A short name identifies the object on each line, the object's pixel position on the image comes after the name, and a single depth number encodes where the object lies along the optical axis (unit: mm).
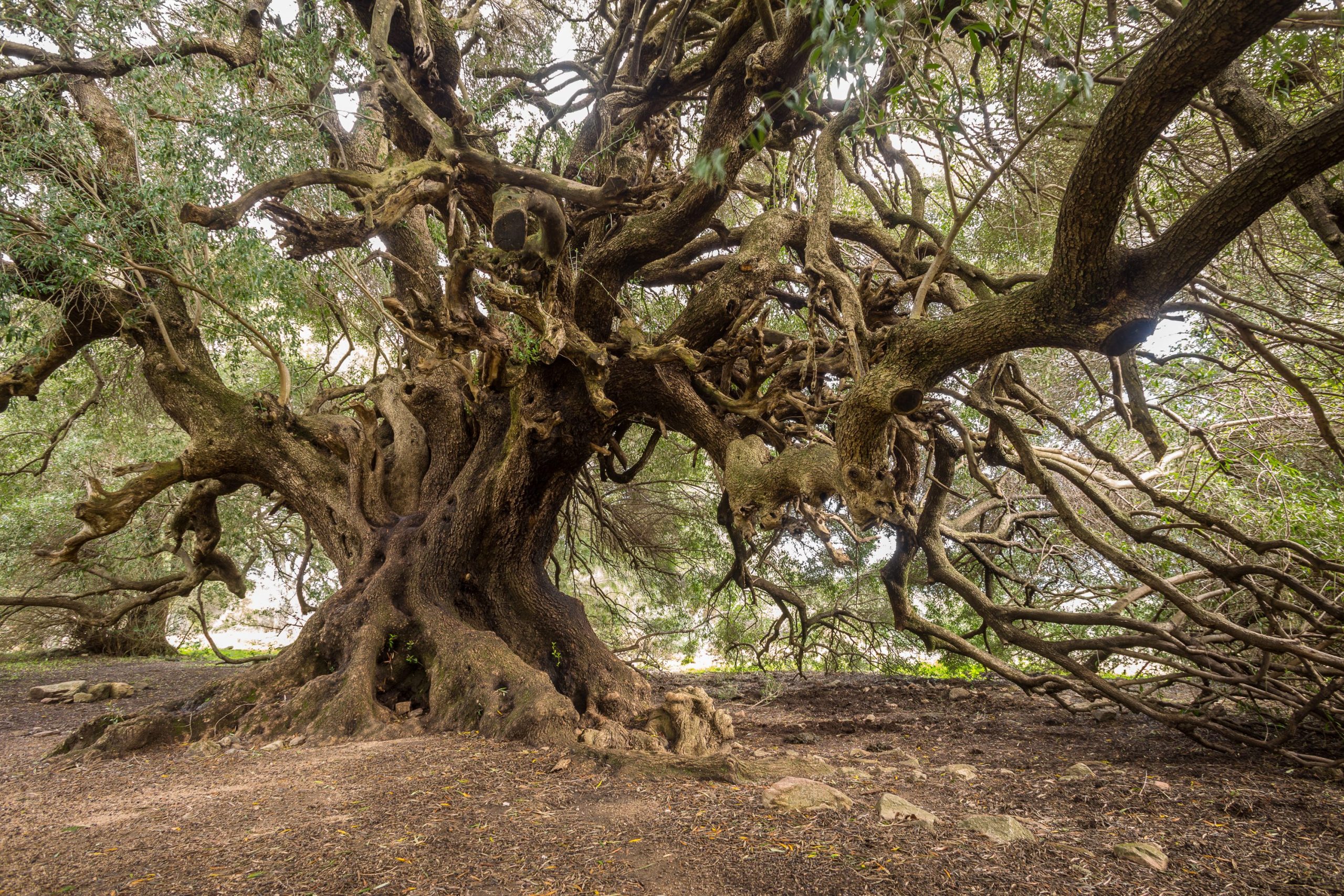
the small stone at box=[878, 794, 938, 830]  2627
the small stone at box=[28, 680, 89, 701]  6180
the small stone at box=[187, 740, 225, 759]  3786
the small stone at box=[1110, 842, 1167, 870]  2283
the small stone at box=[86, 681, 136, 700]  6363
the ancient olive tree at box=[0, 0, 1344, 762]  3434
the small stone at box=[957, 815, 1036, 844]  2494
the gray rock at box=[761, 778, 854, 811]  2760
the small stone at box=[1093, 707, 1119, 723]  5172
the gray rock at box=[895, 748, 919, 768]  3766
